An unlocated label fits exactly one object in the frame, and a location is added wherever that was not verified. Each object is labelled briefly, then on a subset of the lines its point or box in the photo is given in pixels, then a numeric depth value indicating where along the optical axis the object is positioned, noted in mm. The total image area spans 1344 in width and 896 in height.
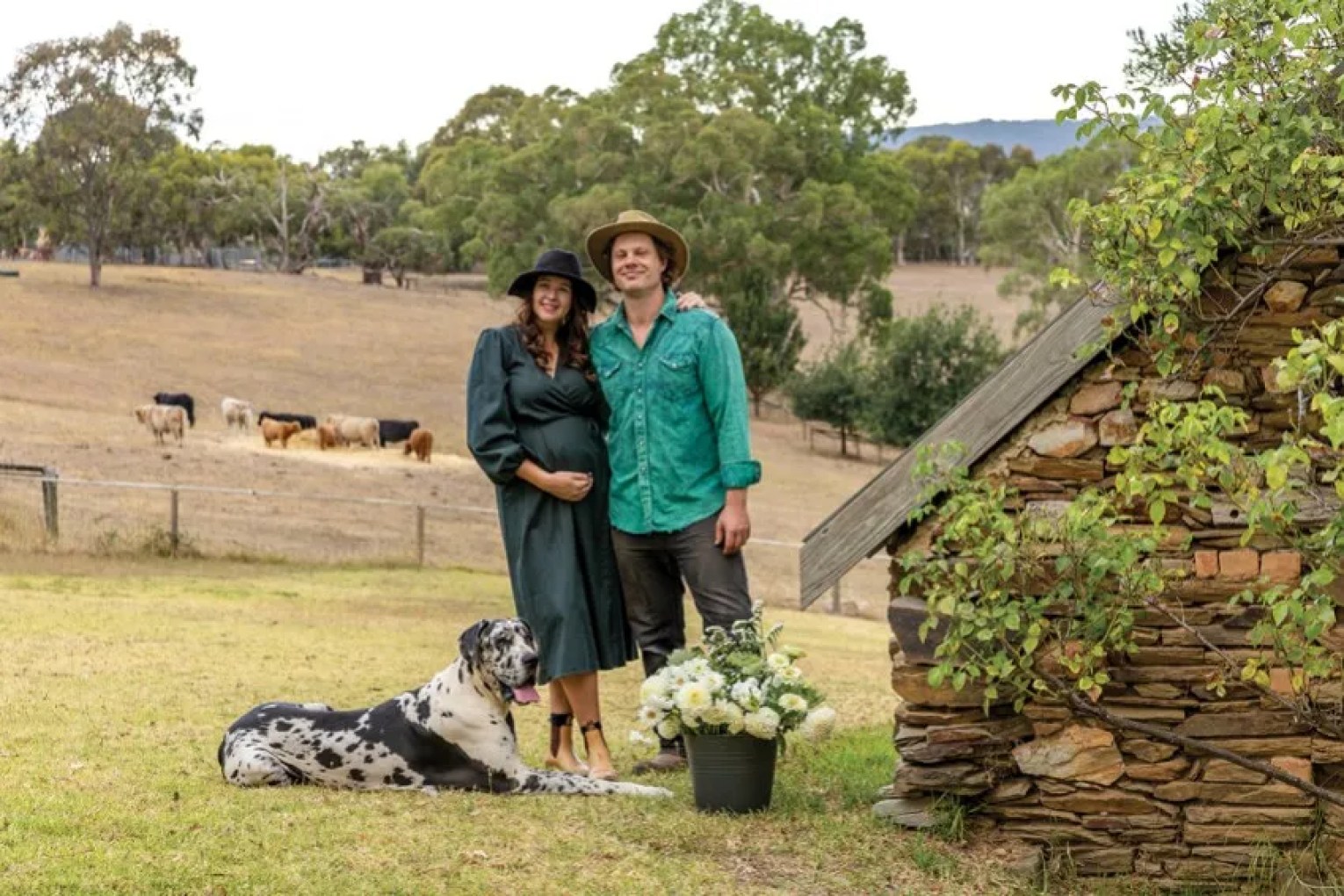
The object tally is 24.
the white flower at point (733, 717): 7105
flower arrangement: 7125
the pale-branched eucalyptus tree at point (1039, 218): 68188
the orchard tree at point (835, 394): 56812
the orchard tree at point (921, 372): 54906
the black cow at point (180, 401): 42062
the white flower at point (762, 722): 7094
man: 7758
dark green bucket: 7277
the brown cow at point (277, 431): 39969
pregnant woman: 7742
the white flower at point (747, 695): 7113
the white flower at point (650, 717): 7355
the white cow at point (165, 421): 37344
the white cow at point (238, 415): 42812
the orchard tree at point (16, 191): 60438
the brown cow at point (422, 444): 42062
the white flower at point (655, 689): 7293
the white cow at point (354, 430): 42094
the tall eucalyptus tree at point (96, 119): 60500
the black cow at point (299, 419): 42938
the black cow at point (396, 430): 43875
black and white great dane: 7441
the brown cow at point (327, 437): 41312
